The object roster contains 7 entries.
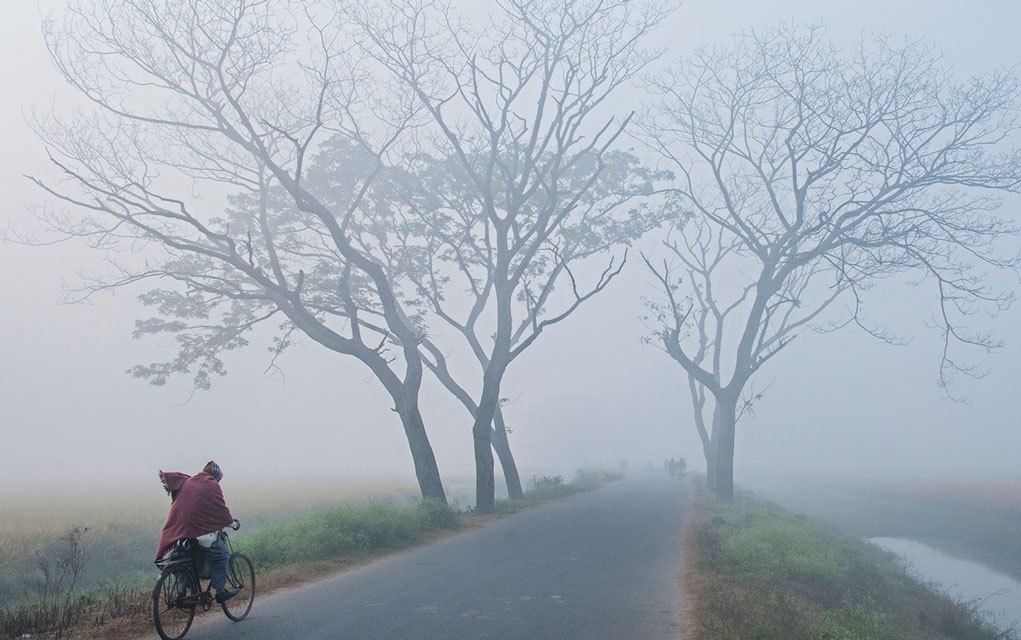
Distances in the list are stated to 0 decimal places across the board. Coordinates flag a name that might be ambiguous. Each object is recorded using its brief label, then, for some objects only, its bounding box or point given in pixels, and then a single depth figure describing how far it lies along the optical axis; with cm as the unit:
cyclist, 800
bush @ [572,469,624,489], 3959
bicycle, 785
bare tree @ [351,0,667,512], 2305
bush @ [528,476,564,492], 3396
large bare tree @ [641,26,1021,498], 2350
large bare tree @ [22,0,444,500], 1909
